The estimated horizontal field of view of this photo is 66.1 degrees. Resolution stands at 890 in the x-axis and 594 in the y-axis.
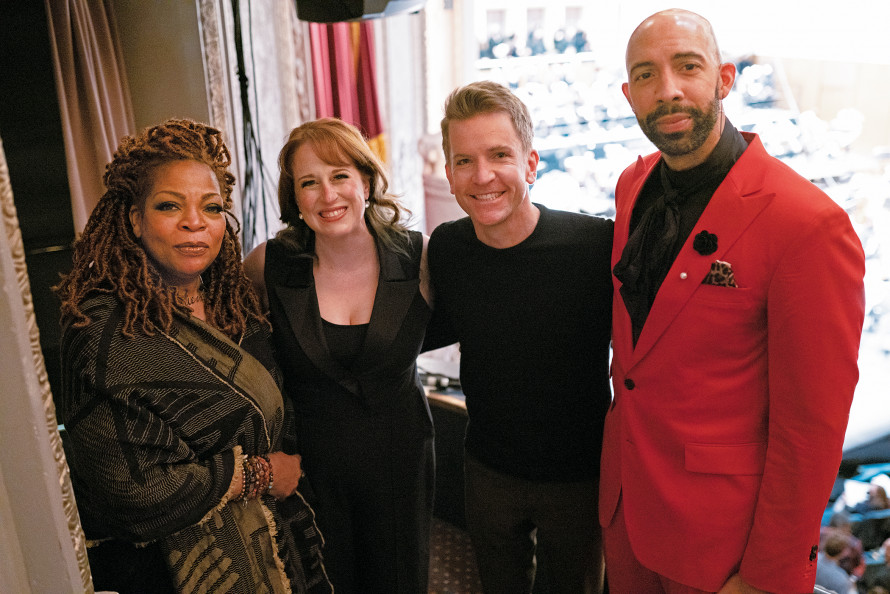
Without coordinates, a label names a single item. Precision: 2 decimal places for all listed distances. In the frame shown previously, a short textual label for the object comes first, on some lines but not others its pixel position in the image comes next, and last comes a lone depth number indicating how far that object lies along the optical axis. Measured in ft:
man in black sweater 5.09
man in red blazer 3.64
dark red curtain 13.38
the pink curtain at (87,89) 6.70
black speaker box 6.68
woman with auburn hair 5.47
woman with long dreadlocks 4.35
